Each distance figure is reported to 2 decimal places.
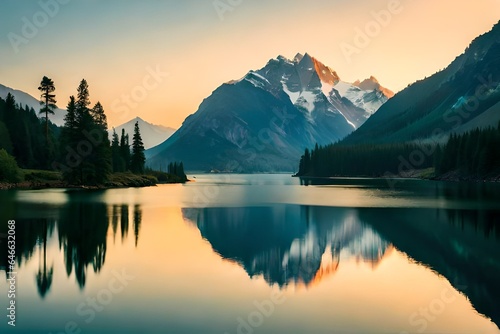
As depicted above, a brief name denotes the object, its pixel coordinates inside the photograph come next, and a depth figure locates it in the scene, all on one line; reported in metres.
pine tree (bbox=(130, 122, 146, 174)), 170.88
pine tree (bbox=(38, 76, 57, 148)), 141.88
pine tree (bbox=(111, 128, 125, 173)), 155.45
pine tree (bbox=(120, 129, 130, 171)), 167.82
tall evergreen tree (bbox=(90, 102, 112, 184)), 124.38
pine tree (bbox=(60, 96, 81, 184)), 123.62
